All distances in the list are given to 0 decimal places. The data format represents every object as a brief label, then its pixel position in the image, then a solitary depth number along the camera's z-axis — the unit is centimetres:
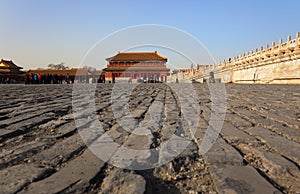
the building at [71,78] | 2595
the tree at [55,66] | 8306
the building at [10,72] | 3563
